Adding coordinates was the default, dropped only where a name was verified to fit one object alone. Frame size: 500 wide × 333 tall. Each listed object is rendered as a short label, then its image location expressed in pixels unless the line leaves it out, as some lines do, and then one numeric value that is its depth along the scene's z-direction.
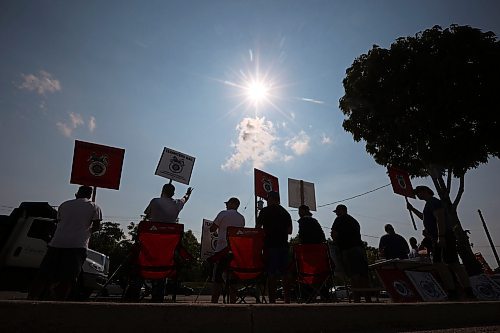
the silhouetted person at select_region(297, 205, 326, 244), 5.76
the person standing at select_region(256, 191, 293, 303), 4.58
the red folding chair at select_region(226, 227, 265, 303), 4.30
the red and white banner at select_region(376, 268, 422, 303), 4.50
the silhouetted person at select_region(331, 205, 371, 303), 5.32
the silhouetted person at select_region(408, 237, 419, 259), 9.24
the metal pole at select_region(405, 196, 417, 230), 8.33
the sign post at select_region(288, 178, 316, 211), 8.62
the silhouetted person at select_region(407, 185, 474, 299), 4.75
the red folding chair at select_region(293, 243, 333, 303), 5.00
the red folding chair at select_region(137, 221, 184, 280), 3.82
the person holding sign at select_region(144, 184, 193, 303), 4.49
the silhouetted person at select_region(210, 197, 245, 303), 4.42
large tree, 9.76
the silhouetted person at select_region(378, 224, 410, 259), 6.86
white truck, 6.26
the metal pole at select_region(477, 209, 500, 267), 24.10
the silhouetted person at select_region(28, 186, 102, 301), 3.46
